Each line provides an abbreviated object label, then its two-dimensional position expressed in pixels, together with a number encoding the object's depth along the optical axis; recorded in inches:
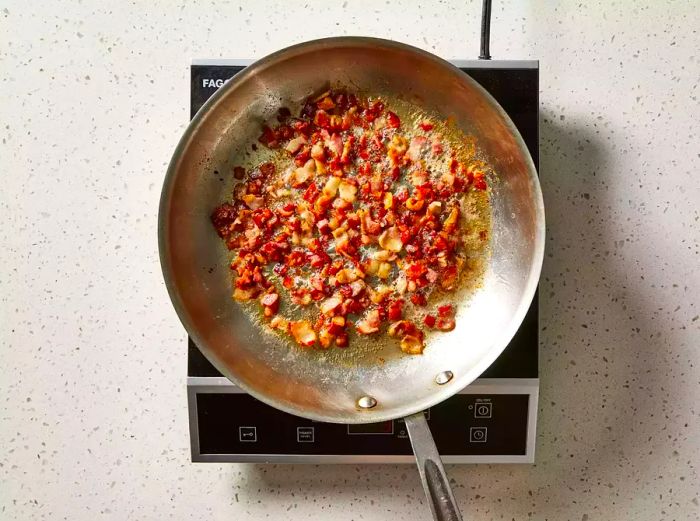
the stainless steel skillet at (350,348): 29.1
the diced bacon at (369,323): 30.8
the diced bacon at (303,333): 30.9
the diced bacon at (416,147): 31.1
